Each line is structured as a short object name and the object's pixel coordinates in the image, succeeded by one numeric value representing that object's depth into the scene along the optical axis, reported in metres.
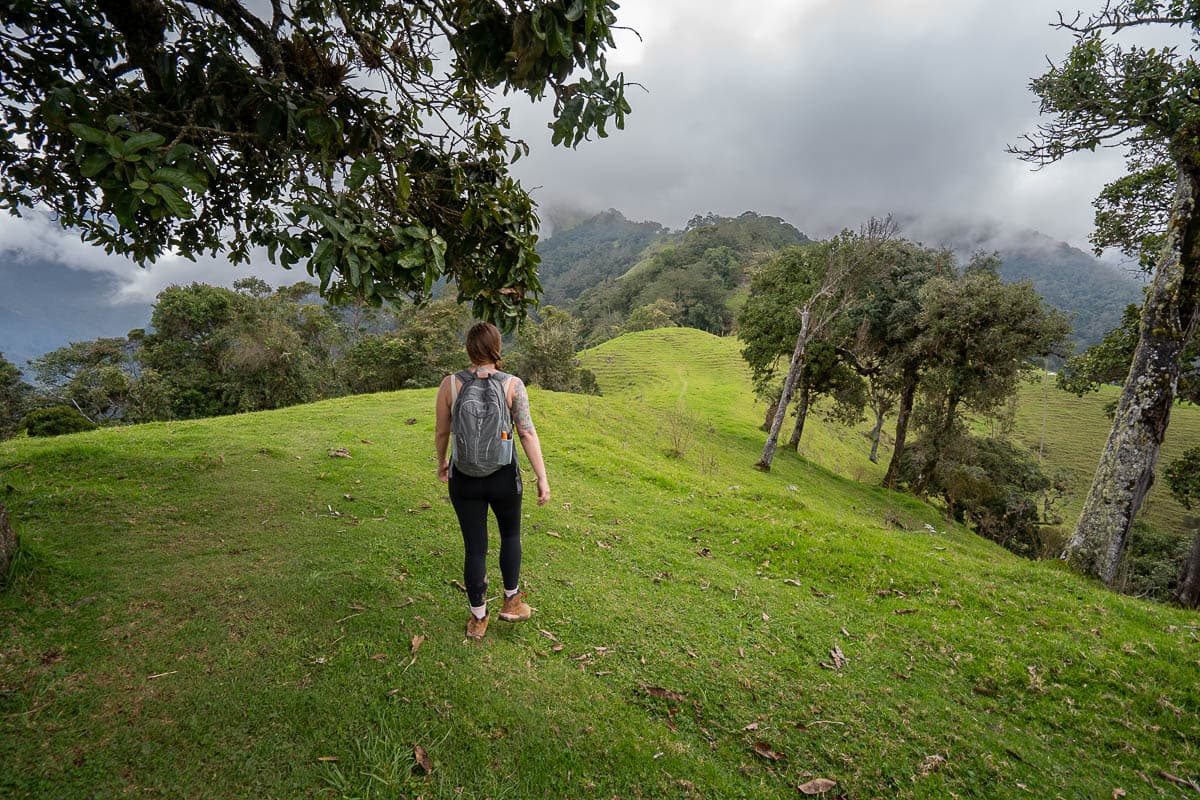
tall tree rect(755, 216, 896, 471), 15.94
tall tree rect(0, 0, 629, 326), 2.56
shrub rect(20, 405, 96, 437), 14.35
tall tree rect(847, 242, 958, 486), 18.23
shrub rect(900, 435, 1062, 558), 18.92
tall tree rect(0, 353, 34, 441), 23.84
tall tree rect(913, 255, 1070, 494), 15.23
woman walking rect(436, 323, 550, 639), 3.17
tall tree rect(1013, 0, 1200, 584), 6.42
